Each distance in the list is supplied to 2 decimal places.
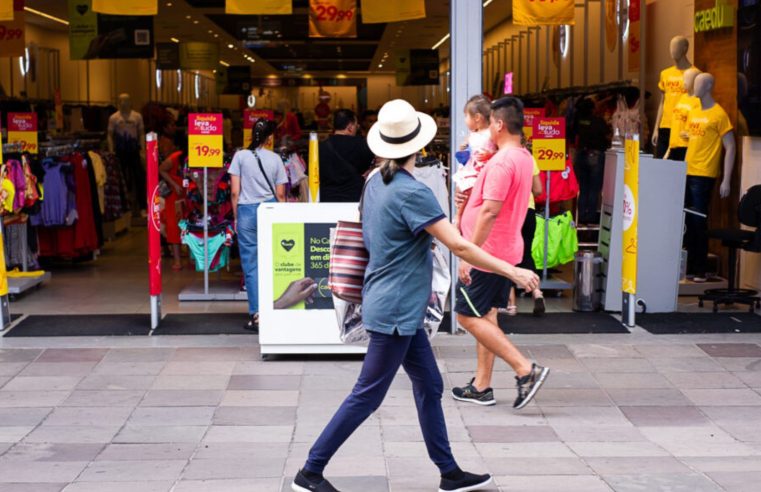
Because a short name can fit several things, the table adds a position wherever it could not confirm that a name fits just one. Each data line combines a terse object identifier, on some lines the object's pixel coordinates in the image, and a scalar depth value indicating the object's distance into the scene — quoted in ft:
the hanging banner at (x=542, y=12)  36.14
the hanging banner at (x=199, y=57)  77.05
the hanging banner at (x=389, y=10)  41.14
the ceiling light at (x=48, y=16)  65.57
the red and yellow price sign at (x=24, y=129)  37.60
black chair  31.27
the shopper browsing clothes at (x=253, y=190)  29.37
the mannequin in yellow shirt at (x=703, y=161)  34.06
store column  28.45
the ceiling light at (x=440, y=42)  96.56
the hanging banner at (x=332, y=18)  44.52
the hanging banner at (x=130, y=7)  36.81
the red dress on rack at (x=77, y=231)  41.14
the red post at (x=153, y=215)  28.81
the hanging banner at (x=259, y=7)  37.24
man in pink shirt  21.34
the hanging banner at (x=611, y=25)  45.53
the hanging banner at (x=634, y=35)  43.93
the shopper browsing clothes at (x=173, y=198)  39.32
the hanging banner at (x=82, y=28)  53.16
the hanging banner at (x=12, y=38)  49.60
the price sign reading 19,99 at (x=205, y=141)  34.17
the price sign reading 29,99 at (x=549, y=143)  34.47
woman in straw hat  15.83
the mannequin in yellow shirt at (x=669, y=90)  37.27
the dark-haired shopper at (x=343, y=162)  29.17
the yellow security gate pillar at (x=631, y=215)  29.07
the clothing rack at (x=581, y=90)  42.65
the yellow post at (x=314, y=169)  32.09
